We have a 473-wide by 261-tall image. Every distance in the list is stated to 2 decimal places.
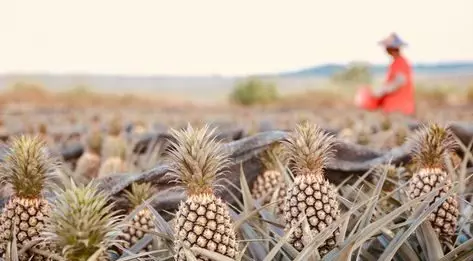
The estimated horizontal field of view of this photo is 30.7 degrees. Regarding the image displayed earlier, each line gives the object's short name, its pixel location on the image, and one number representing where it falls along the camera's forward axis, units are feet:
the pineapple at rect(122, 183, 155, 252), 8.80
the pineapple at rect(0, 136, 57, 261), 7.22
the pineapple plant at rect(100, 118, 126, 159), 16.75
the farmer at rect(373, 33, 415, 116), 32.42
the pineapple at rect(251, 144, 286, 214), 10.41
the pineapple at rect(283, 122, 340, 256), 7.38
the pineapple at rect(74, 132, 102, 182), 16.35
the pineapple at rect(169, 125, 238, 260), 6.63
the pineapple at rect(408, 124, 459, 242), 8.18
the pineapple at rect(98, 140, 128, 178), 14.88
